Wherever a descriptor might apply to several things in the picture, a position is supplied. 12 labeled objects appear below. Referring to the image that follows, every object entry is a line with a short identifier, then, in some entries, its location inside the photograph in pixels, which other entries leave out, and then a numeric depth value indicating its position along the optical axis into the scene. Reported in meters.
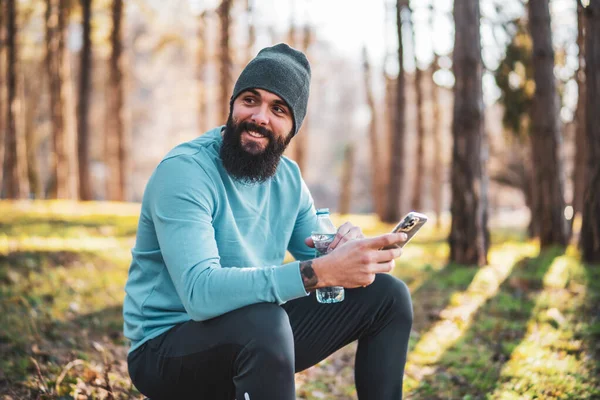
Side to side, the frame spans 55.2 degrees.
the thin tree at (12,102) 14.26
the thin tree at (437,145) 16.83
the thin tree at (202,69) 19.14
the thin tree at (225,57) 14.41
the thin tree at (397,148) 14.81
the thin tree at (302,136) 18.80
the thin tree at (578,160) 11.87
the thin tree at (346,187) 23.58
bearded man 2.25
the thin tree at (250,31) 17.84
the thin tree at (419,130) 15.90
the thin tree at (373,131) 19.39
